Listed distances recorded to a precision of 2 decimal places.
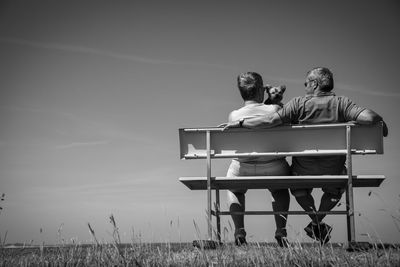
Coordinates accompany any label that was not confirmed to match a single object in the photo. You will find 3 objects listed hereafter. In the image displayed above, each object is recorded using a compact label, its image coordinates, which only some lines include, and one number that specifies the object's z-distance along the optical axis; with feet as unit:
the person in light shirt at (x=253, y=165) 20.20
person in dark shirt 19.47
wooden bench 18.54
